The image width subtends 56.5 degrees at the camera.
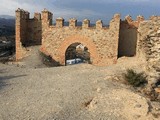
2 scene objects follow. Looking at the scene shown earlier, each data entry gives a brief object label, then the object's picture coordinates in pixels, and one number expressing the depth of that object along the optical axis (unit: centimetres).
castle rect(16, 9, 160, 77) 982
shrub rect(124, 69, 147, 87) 595
